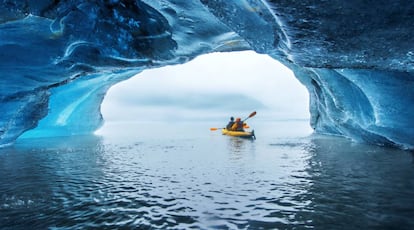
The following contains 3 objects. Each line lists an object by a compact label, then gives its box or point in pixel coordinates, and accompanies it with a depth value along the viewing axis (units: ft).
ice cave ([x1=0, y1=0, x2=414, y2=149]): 12.98
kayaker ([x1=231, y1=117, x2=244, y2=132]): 60.64
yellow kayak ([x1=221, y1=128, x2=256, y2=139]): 54.34
